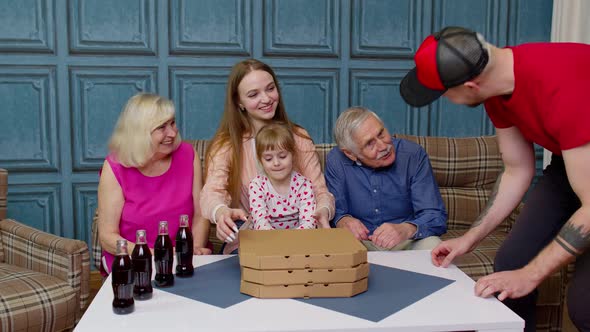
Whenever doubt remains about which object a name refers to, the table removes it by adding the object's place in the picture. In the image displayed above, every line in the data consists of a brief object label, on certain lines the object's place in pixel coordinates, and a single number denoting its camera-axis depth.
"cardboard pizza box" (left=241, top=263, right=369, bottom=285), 1.43
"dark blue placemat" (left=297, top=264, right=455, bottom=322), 1.36
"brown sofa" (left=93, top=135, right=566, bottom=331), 2.83
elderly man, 2.25
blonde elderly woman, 2.09
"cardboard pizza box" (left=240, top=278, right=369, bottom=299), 1.44
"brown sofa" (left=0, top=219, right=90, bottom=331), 1.97
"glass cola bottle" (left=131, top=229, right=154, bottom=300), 1.44
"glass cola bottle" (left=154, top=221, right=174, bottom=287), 1.54
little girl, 2.14
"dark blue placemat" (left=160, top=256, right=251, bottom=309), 1.44
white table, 1.27
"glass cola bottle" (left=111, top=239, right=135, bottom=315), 1.35
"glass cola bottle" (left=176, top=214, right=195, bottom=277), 1.62
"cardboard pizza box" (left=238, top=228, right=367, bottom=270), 1.44
